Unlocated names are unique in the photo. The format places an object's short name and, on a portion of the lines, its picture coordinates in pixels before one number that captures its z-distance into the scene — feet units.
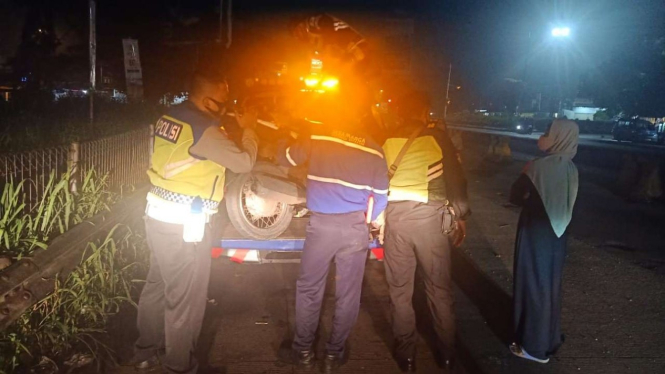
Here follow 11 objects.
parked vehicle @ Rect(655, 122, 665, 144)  129.59
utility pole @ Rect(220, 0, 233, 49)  56.44
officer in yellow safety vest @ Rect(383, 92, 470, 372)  13.87
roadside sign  31.40
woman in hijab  14.06
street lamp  86.07
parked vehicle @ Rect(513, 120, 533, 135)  148.87
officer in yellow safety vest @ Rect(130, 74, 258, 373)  11.74
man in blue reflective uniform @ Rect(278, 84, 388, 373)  13.19
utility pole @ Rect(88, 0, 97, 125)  27.73
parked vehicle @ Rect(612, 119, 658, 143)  128.88
